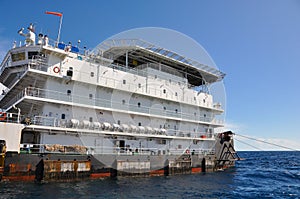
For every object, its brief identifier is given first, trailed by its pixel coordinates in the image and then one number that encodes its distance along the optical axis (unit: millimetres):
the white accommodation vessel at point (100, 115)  19361
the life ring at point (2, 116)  18664
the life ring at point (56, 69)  21658
